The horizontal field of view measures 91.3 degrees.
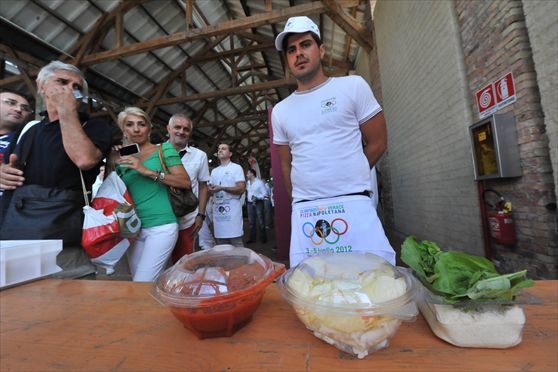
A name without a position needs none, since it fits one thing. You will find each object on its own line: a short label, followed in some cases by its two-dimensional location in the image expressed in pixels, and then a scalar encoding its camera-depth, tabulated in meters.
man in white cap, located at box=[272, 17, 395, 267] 1.25
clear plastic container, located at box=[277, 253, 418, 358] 0.46
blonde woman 1.62
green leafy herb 0.48
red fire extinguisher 2.32
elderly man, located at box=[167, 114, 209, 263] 2.47
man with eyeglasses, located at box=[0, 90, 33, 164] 1.61
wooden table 0.49
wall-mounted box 2.22
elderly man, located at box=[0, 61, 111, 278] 1.20
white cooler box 0.97
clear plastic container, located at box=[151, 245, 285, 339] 0.54
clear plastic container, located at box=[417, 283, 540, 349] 0.49
